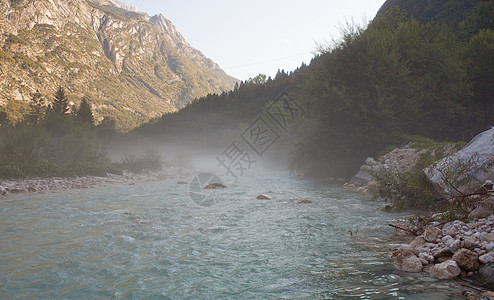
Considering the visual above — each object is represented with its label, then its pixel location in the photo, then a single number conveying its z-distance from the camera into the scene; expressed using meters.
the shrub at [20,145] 18.58
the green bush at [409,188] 8.65
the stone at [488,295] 3.27
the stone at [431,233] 5.32
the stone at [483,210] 5.67
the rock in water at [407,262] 4.48
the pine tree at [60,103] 39.17
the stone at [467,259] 4.07
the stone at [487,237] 4.45
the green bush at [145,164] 30.25
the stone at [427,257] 4.66
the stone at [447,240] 4.86
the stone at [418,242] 5.38
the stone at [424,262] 4.61
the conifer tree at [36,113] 31.42
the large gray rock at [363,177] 16.40
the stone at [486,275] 3.70
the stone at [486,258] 4.01
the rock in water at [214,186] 19.12
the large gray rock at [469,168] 6.56
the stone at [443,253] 4.66
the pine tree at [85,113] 43.88
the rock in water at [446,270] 4.06
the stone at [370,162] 17.11
